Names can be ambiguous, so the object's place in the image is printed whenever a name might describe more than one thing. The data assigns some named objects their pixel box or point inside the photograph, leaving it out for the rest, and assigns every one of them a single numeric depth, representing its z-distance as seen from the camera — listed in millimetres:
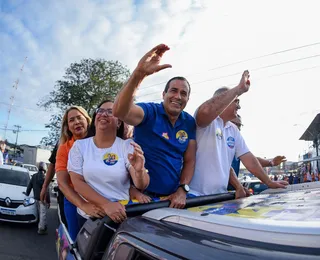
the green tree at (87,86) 27531
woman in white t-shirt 2168
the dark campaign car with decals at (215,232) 879
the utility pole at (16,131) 59812
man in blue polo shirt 2287
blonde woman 2219
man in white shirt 2498
